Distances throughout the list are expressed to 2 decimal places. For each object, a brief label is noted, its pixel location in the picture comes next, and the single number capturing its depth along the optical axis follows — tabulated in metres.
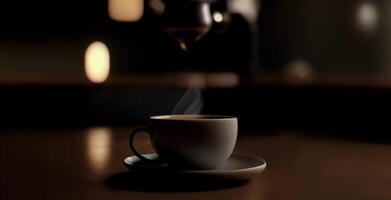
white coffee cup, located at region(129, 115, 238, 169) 0.79
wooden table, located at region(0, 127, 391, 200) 0.73
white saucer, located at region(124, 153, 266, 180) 0.76
